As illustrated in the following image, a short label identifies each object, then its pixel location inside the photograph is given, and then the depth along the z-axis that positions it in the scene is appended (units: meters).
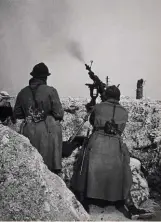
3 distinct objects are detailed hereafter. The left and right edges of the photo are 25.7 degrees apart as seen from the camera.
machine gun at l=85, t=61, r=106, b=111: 4.29
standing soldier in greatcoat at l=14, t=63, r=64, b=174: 3.70
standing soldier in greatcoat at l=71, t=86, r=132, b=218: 3.67
